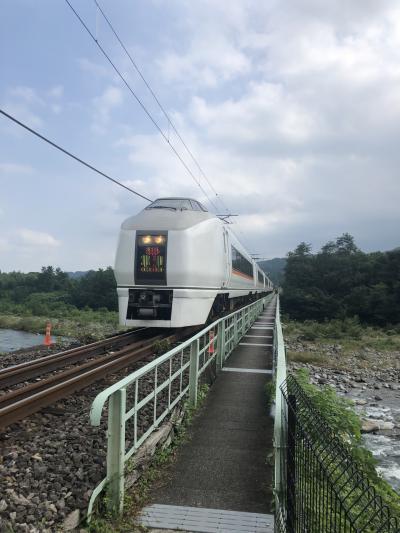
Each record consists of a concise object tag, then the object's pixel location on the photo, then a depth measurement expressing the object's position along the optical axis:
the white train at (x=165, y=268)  10.99
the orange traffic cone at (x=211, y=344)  8.31
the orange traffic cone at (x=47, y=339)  14.47
